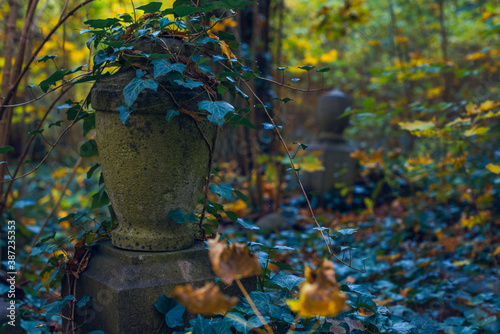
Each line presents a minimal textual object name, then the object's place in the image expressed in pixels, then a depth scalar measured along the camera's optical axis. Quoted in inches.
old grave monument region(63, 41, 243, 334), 54.7
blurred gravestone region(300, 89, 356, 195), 206.2
